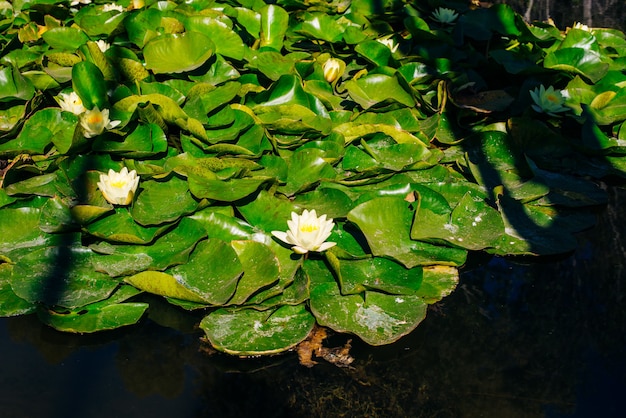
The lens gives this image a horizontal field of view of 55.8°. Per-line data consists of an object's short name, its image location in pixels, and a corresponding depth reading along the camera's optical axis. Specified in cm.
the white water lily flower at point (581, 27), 348
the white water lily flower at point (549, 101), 278
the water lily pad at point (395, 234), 199
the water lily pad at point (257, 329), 171
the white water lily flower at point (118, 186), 200
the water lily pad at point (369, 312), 177
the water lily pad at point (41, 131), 241
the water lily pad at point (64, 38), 307
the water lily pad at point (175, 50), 263
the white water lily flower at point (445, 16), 369
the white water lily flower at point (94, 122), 220
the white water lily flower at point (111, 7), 342
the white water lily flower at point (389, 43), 320
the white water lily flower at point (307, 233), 185
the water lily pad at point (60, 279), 178
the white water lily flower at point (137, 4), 348
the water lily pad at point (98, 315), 178
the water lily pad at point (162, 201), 200
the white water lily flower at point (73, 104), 249
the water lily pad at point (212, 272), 180
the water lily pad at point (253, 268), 181
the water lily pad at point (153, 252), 188
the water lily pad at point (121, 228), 196
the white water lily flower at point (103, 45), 297
